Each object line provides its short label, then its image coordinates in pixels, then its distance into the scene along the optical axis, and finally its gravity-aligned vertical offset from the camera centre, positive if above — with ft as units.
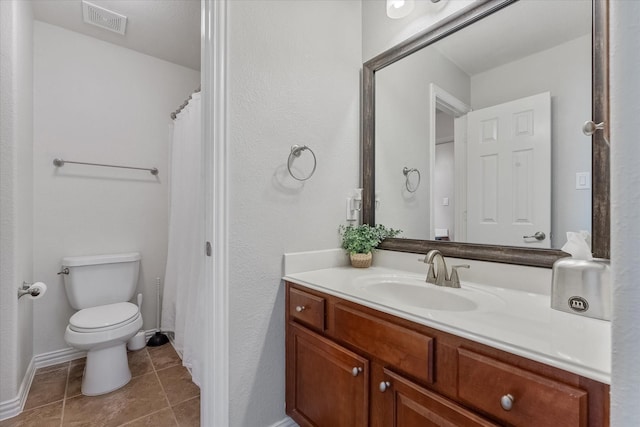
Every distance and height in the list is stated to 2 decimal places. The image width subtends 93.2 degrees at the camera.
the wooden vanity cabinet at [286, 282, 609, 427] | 2.06 -1.45
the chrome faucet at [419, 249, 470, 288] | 3.92 -0.80
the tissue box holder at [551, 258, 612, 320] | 2.69 -0.68
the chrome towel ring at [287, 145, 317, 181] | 4.64 +0.92
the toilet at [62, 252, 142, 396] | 5.63 -2.05
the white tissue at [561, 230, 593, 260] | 2.95 -0.33
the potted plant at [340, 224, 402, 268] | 5.11 -0.45
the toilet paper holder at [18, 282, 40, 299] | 5.11 -1.33
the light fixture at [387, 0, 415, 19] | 4.73 +3.24
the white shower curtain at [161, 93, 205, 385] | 5.91 -0.67
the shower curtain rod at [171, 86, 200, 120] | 6.77 +2.42
